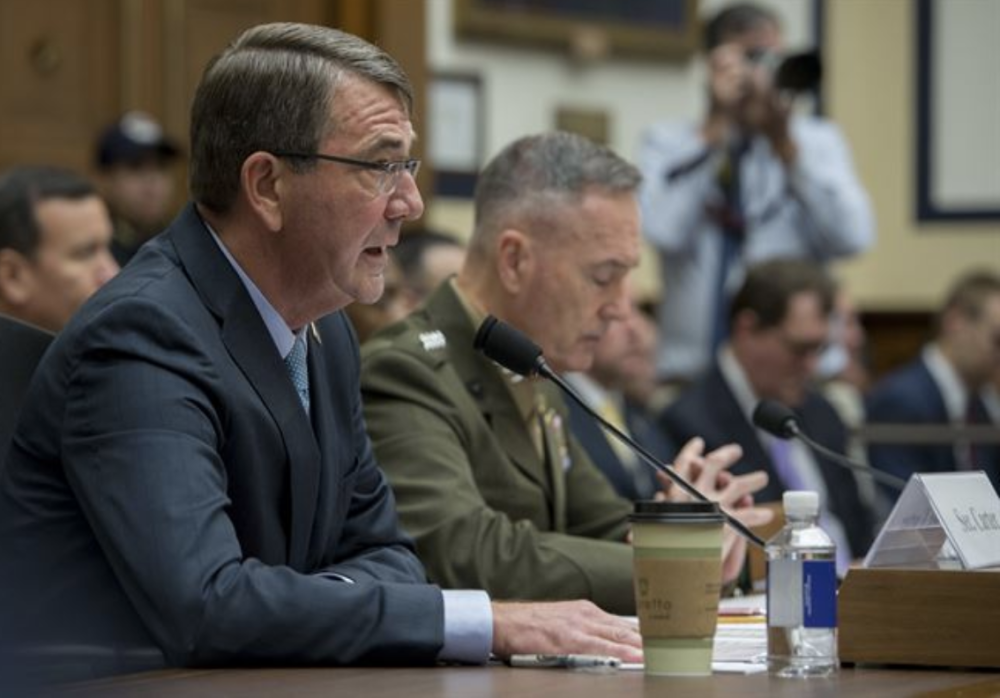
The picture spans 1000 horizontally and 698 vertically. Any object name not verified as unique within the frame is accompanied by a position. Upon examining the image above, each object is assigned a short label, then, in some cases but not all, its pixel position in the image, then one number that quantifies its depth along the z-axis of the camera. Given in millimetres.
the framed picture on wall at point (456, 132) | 10365
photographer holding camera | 8569
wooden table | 2767
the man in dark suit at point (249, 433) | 3048
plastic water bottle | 3091
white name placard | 3273
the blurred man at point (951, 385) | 9410
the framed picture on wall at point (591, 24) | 10604
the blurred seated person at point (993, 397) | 10267
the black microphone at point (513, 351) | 3706
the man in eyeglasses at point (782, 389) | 7298
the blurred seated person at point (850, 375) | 8748
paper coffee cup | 2955
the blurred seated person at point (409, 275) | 7012
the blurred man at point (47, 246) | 6361
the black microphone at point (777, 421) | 4651
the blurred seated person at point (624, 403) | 6713
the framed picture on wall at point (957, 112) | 14047
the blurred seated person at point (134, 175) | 8014
